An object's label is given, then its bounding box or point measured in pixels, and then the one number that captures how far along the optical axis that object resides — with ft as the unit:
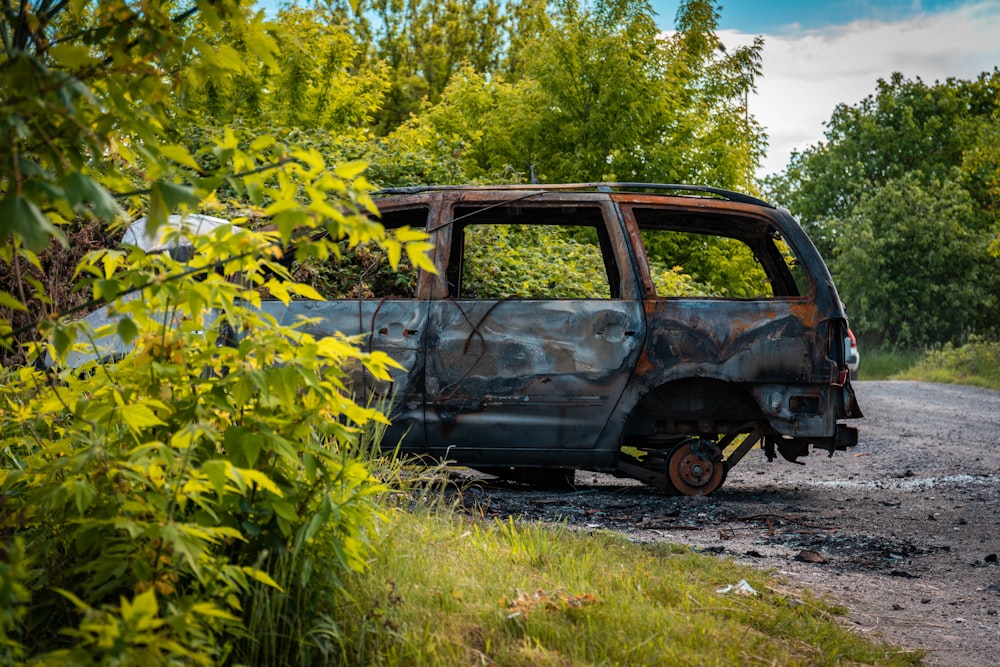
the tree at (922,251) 161.38
